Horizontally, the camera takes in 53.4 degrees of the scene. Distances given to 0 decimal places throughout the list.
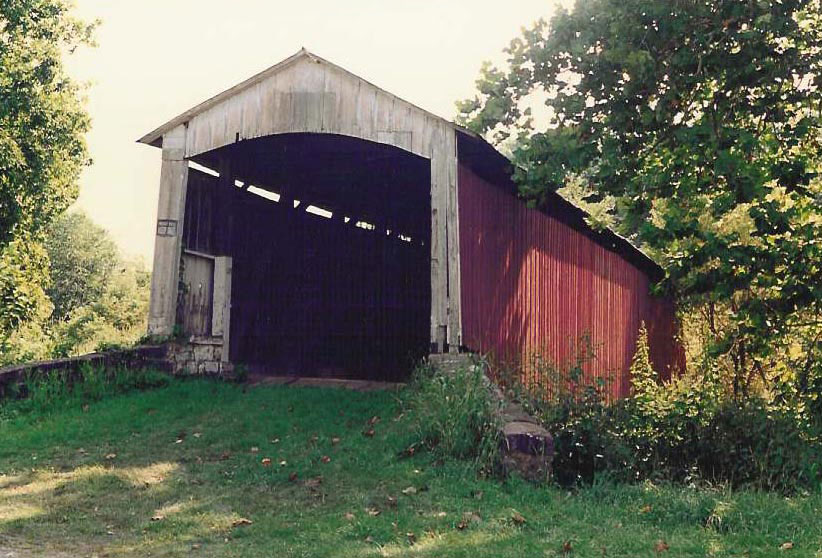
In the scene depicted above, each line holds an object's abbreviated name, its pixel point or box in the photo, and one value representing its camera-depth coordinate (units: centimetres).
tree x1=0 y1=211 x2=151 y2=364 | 2248
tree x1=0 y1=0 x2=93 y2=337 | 1956
